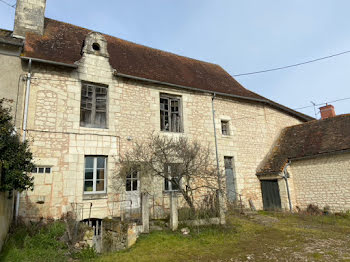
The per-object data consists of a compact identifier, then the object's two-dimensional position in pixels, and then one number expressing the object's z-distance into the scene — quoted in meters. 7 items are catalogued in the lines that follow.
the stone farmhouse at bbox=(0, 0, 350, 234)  8.03
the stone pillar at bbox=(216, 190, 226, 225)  7.86
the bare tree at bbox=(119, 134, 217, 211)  8.36
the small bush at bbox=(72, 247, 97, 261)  5.72
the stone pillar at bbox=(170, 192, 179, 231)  7.10
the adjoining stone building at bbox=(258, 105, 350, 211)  10.46
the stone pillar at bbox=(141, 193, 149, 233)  6.81
